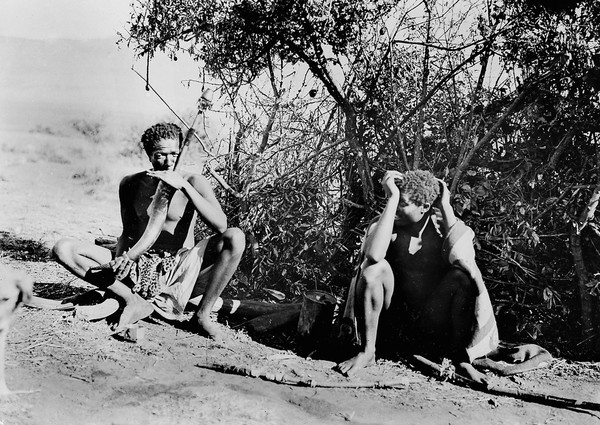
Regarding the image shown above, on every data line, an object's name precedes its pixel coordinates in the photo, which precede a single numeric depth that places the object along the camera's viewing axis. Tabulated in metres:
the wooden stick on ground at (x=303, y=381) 3.49
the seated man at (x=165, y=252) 4.15
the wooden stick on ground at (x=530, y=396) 3.38
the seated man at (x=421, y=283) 3.78
